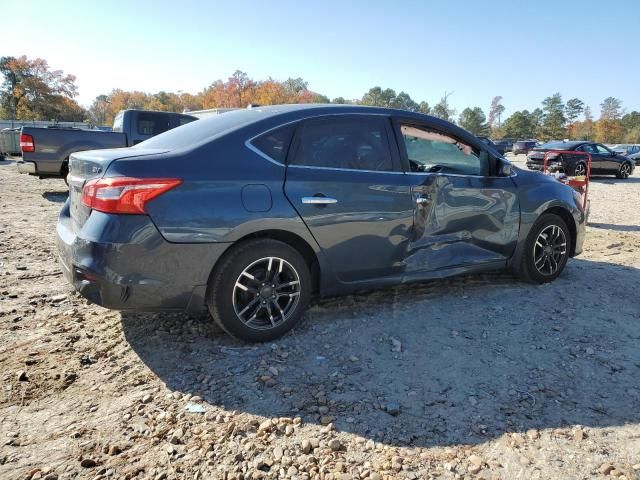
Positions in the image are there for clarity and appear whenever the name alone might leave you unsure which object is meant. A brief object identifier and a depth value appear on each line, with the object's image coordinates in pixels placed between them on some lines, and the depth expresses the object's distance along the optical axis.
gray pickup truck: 10.45
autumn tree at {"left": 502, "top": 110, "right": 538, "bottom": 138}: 96.78
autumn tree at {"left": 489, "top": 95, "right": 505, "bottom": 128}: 130.88
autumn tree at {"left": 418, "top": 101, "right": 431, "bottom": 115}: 98.99
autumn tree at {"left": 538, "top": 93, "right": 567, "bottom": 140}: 94.75
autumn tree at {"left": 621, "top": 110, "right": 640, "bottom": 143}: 85.74
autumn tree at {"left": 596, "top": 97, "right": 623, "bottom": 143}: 93.00
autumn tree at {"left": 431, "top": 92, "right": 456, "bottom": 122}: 85.69
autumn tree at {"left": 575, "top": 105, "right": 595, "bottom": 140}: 95.99
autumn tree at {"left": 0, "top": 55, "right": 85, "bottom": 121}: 77.31
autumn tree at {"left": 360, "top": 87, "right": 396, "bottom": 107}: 115.96
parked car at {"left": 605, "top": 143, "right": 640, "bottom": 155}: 33.29
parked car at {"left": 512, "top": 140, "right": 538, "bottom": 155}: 44.25
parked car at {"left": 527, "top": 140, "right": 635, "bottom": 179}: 19.12
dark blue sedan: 3.04
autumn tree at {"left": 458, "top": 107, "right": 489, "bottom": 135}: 105.88
